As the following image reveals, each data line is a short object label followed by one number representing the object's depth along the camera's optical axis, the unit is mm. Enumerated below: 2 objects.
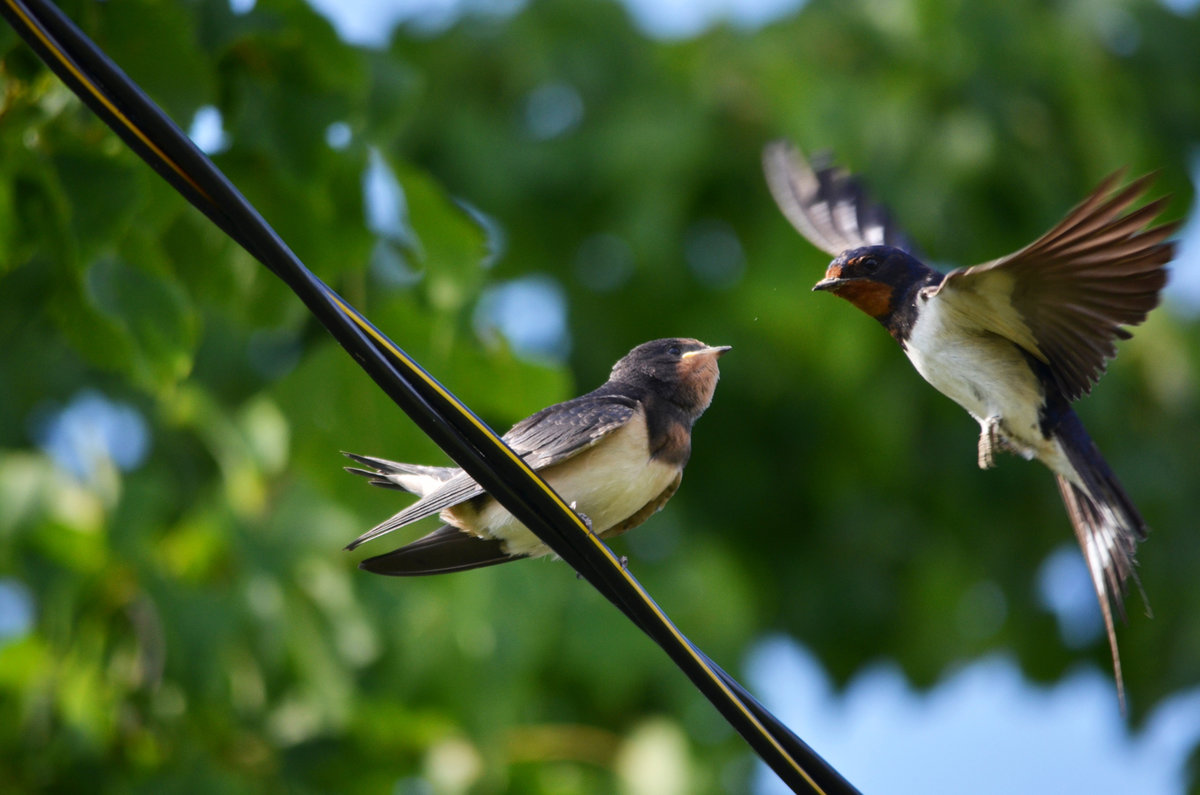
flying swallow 4801
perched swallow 5504
